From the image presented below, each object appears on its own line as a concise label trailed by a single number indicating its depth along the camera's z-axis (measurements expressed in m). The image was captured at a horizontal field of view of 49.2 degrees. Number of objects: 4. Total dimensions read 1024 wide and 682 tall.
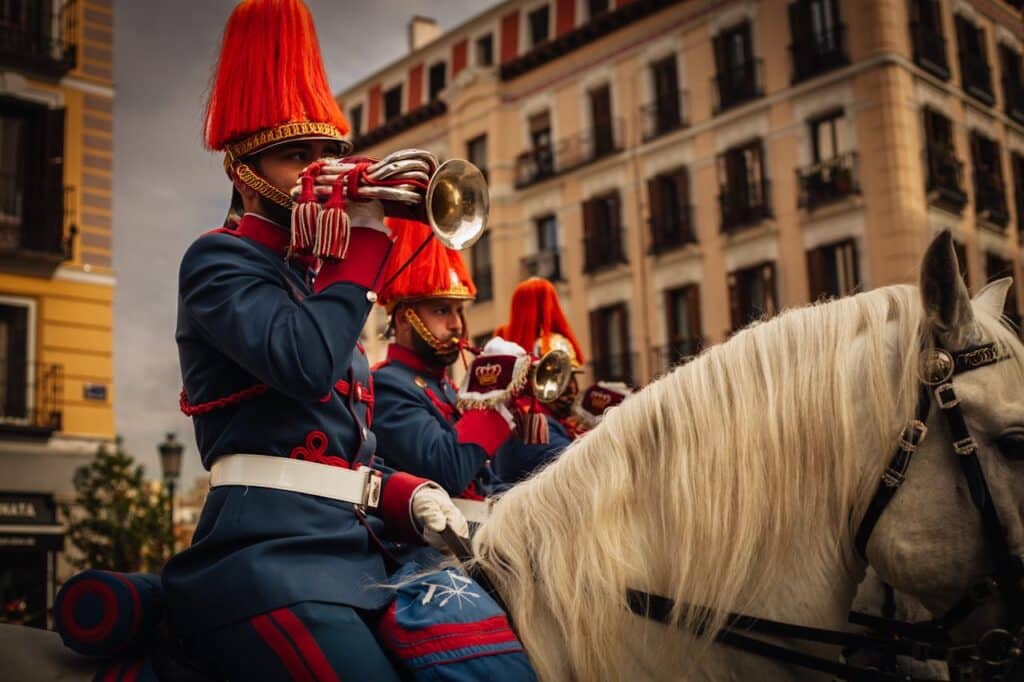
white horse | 2.26
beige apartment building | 20.48
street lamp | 14.82
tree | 13.81
